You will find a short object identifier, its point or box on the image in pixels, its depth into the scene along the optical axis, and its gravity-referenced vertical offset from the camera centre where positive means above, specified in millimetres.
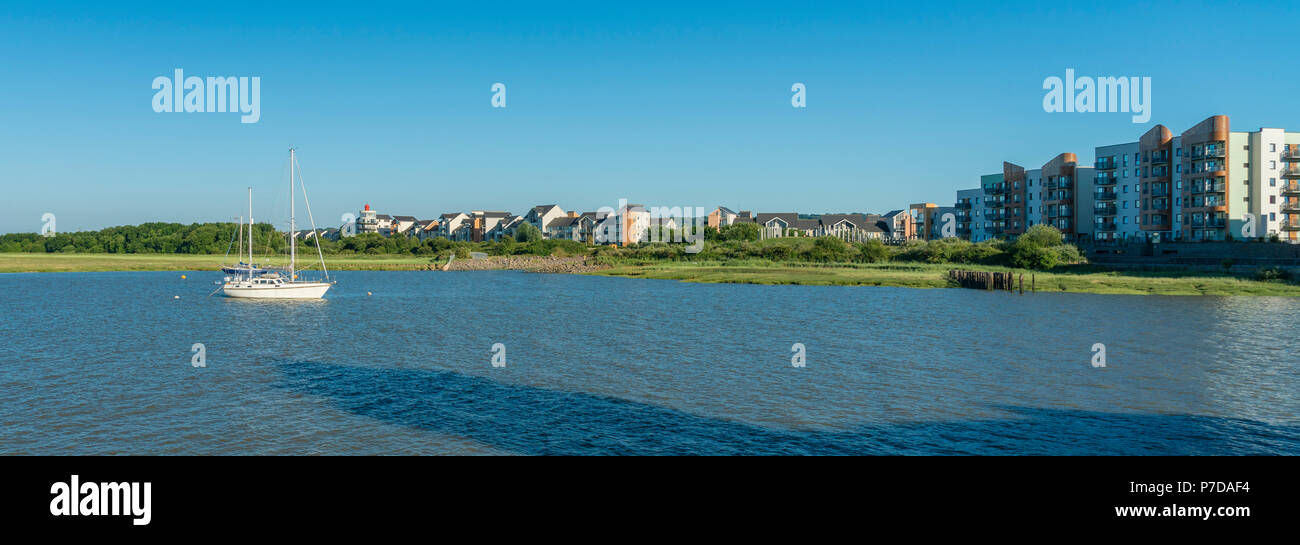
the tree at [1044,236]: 104375 +2428
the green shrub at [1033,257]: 95812 -190
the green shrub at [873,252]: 118750 +534
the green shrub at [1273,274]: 74375 -1703
